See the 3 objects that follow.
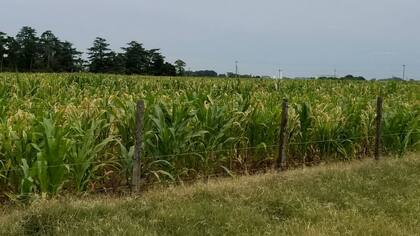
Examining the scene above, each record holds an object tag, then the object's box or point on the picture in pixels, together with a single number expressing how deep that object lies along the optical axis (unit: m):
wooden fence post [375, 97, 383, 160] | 9.09
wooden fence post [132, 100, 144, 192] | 5.84
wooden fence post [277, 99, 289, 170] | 7.73
